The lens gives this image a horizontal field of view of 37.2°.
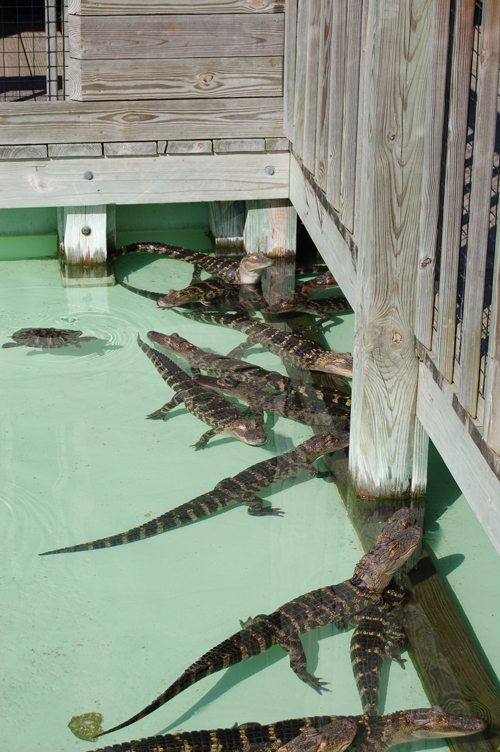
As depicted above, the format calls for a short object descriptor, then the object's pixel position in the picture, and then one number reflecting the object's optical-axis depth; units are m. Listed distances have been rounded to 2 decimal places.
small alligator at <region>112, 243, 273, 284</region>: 6.21
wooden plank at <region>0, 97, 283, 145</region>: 5.48
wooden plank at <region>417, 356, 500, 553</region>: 2.51
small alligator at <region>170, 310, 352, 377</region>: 4.88
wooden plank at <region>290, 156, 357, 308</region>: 3.96
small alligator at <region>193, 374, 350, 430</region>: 4.51
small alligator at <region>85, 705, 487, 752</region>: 2.46
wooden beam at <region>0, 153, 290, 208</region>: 5.68
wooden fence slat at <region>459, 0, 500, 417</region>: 2.21
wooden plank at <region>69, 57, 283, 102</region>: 5.48
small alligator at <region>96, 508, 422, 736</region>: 2.82
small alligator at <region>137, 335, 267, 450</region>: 4.29
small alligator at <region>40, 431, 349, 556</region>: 3.56
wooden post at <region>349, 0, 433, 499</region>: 2.92
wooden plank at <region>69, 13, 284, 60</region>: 5.37
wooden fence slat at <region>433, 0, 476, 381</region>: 2.51
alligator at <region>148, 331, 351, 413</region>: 4.71
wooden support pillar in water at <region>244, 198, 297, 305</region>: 6.38
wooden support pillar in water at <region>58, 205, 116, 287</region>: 6.04
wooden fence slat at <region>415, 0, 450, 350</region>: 2.76
